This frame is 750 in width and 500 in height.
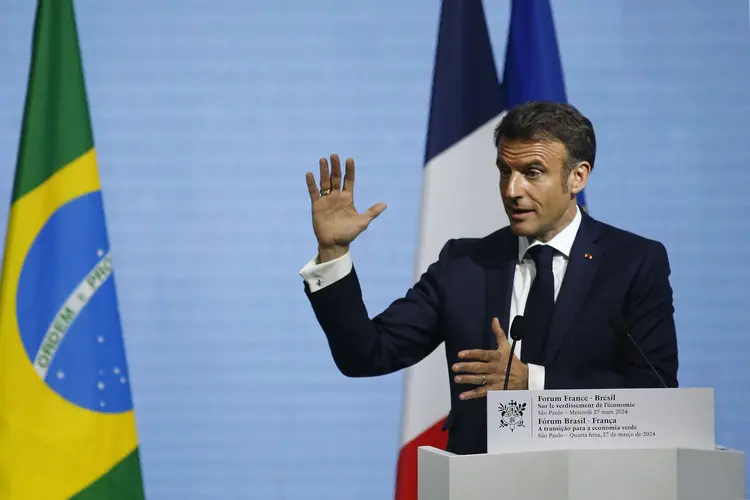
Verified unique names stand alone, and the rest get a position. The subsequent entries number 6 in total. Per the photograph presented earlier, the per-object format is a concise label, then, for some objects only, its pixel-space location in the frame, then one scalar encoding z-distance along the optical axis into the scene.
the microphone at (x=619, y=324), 10.91
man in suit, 11.14
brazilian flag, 12.00
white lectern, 10.64
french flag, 12.21
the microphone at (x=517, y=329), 10.80
